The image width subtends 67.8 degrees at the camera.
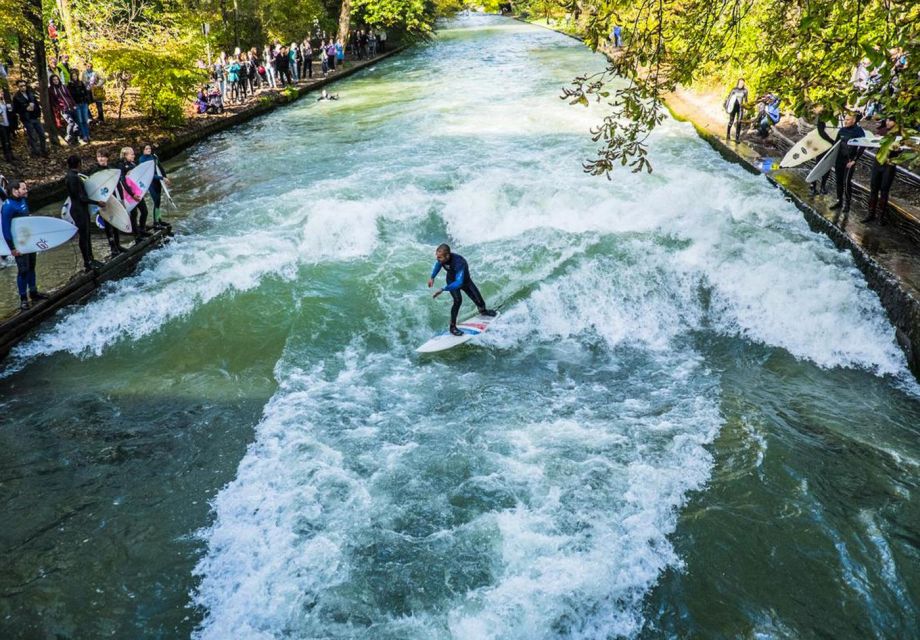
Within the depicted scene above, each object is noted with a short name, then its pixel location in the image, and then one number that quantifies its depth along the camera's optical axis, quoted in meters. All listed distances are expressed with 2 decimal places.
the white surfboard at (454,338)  9.50
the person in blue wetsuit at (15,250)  9.08
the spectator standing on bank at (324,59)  32.34
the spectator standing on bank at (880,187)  10.44
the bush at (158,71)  17.02
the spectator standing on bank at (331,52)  34.02
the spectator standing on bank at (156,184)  12.30
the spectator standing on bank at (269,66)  27.99
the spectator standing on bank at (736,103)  17.20
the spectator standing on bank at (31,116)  14.93
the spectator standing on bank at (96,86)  18.42
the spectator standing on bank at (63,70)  17.28
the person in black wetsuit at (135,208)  11.53
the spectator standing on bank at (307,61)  32.22
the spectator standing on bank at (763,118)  16.74
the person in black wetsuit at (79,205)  9.98
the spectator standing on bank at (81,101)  16.77
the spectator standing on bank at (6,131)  14.70
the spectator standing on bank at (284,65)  28.89
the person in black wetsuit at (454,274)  9.28
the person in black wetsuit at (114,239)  11.68
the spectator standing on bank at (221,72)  24.02
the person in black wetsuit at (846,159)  11.35
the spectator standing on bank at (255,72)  26.47
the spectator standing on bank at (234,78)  24.88
